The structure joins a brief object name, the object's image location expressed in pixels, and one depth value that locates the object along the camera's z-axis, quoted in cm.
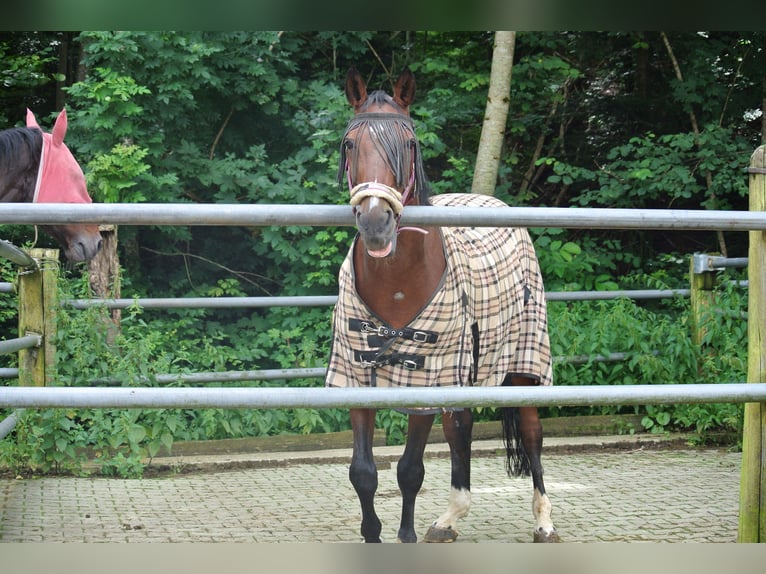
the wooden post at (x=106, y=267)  729
